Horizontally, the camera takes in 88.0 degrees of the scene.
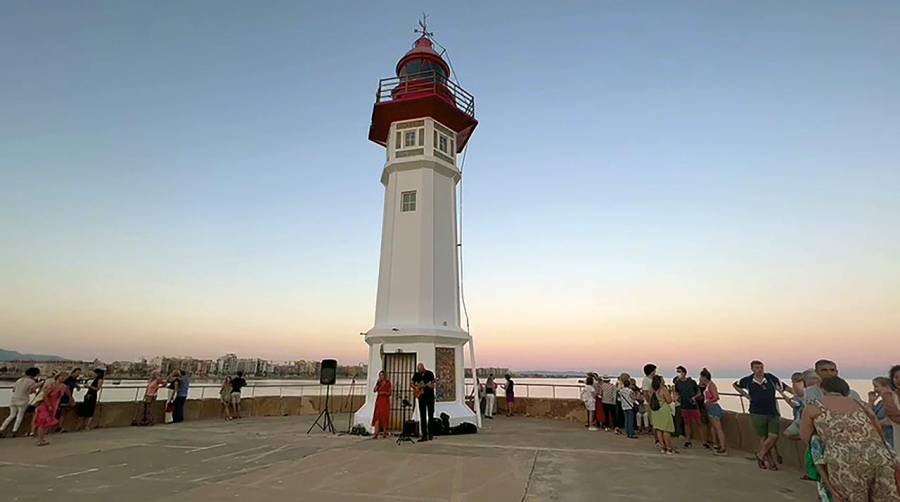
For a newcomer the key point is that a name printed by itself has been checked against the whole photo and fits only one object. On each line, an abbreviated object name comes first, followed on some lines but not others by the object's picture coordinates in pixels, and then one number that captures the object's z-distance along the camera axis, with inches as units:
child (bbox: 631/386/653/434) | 496.1
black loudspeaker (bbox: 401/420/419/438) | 436.8
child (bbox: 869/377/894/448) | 188.9
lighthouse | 485.7
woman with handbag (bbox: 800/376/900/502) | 127.0
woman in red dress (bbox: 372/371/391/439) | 450.3
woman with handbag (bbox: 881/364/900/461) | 175.6
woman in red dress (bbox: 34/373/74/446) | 379.5
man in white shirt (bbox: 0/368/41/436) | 406.9
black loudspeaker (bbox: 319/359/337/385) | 497.4
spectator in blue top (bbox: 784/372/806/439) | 275.7
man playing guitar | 422.6
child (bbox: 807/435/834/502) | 138.3
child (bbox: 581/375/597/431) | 529.3
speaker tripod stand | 496.8
